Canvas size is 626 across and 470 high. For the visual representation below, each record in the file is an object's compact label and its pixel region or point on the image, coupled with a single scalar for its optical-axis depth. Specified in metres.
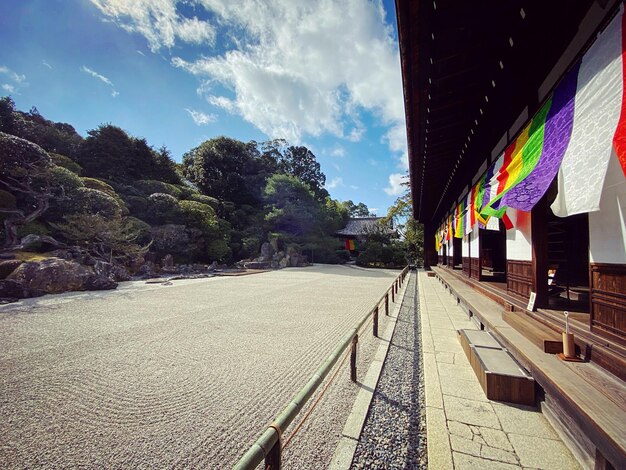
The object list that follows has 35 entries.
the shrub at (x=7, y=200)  10.77
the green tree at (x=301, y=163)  37.34
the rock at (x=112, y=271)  9.88
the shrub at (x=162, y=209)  16.27
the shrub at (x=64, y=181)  11.48
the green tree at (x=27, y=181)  10.05
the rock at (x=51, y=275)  7.19
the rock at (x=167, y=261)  14.51
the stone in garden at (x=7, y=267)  7.29
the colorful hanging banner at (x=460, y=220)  6.48
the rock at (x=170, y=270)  13.93
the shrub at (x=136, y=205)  15.98
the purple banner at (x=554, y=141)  1.88
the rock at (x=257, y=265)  17.52
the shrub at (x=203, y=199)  21.67
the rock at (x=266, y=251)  19.87
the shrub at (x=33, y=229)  10.72
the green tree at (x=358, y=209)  52.97
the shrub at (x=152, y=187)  18.23
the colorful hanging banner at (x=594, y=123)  1.46
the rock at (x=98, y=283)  8.43
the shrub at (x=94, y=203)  11.76
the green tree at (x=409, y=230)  19.70
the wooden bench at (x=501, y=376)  2.25
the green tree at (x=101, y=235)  11.02
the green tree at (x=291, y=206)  22.03
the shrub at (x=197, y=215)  17.38
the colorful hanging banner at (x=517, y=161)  2.29
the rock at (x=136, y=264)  12.92
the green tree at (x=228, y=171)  27.97
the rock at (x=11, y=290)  6.58
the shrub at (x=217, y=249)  18.27
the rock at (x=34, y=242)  10.05
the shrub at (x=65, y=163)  14.68
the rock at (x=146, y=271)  12.28
